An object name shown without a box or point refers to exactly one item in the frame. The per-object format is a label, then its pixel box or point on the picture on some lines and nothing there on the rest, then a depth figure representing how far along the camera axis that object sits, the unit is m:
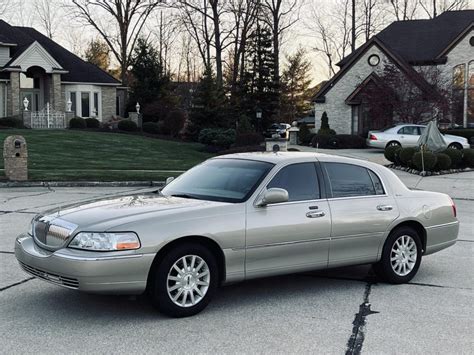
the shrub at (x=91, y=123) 40.53
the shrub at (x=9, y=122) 36.41
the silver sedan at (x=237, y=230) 5.20
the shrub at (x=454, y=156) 22.78
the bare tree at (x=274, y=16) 50.39
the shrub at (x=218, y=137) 34.88
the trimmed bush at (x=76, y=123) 39.22
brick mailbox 16.62
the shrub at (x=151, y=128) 41.12
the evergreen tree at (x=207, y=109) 39.44
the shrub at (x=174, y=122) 40.66
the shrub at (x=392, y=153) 24.08
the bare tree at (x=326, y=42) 61.70
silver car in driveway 29.25
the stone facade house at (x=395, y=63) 38.22
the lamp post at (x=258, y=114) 40.78
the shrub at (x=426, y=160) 21.41
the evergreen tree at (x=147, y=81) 44.97
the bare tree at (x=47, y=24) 65.81
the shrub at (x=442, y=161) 21.92
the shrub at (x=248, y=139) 33.28
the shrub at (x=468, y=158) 23.36
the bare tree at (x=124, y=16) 51.62
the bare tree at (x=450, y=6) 57.81
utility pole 56.66
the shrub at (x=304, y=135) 39.16
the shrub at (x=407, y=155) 22.80
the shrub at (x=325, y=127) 37.69
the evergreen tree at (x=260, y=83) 42.78
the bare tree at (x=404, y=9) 59.03
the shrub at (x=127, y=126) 40.86
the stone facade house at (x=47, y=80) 38.72
